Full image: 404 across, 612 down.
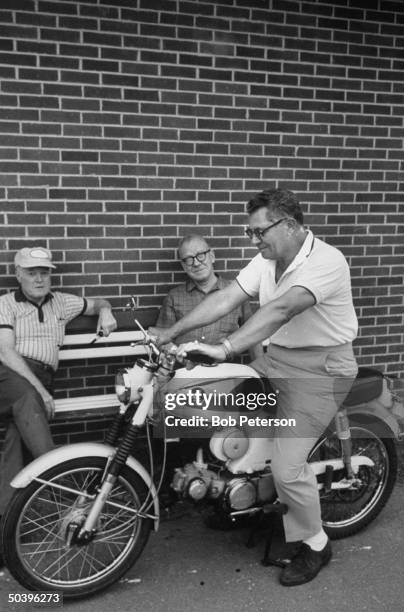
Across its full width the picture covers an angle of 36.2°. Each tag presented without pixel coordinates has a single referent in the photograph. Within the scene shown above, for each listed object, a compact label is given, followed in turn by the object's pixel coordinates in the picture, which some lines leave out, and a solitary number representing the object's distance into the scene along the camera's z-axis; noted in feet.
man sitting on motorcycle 9.60
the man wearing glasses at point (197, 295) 13.42
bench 13.06
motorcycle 9.30
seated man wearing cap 11.32
